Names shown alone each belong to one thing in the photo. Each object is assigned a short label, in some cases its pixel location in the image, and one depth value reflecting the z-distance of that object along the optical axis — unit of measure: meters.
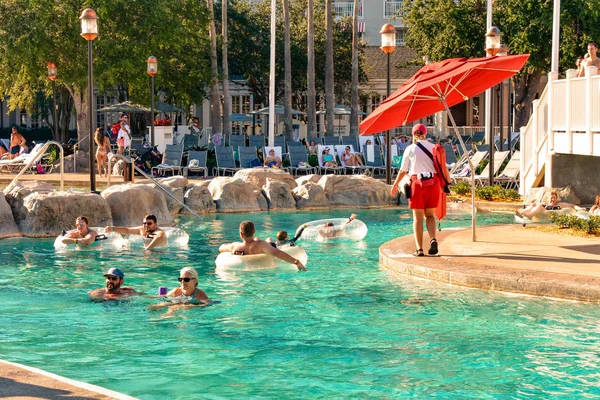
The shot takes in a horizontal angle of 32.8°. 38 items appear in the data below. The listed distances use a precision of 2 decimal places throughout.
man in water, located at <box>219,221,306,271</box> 13.29
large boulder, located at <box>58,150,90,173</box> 31.23
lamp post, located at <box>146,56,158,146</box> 31.30
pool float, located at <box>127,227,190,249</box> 16.50
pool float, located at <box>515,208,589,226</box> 17.27
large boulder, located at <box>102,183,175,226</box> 18.36
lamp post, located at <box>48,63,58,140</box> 33.06
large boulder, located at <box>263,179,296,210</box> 22.16
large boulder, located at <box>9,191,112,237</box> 17.62
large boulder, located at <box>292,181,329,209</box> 22.31
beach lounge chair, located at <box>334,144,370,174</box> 29.97
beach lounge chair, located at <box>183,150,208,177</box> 29.06
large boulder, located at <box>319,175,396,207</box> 22.78
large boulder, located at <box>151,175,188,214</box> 21.12
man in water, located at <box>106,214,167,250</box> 16.11
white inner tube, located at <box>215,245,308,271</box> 13.41
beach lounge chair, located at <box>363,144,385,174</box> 31.16
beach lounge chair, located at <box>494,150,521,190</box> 24.17
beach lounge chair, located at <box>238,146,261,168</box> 29.81
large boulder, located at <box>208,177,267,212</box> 21.80
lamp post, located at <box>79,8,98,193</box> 19.58
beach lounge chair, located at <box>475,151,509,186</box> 24.52
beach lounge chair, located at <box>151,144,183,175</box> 28.78
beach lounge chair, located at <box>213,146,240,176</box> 29.31
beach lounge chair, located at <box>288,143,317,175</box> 30.37
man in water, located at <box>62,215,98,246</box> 15.70
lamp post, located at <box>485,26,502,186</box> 22.04
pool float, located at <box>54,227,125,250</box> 15.84
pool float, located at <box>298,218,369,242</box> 16.84
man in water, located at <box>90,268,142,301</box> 11.66
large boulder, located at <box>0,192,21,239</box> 17.52
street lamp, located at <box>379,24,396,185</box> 23.62
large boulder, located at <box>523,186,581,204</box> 19.64
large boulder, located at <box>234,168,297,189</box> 23.05
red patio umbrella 13.61
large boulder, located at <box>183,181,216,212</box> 21.44
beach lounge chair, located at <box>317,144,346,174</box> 30.19
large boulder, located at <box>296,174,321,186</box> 23.19
